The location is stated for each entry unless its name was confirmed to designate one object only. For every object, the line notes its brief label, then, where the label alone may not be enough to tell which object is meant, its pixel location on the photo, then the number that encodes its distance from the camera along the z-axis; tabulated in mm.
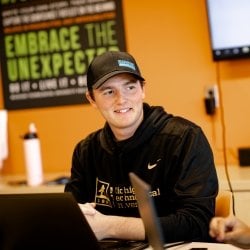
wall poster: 2500
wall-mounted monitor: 2211
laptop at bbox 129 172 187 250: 1031
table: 1365
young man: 1575
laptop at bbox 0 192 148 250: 1238
